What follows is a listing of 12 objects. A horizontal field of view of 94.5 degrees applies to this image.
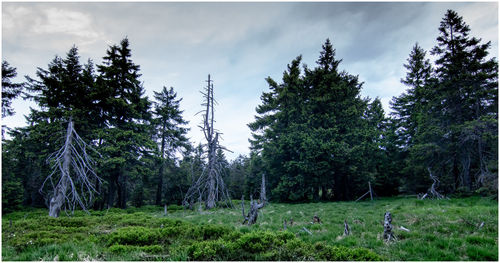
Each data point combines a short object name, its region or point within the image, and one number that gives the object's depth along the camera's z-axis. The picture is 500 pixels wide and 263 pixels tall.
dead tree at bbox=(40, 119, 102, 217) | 9.39
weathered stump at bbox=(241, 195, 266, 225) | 8.85
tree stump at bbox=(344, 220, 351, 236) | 6.67
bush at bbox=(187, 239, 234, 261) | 4.40
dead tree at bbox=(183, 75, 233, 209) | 16.53
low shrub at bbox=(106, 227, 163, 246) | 5.45
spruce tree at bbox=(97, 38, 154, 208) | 18.95
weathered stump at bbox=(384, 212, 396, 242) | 5.88
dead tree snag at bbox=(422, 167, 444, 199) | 15.18
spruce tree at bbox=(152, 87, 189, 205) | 26.44
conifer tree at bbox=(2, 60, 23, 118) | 16.34
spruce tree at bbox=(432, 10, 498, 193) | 14.86
